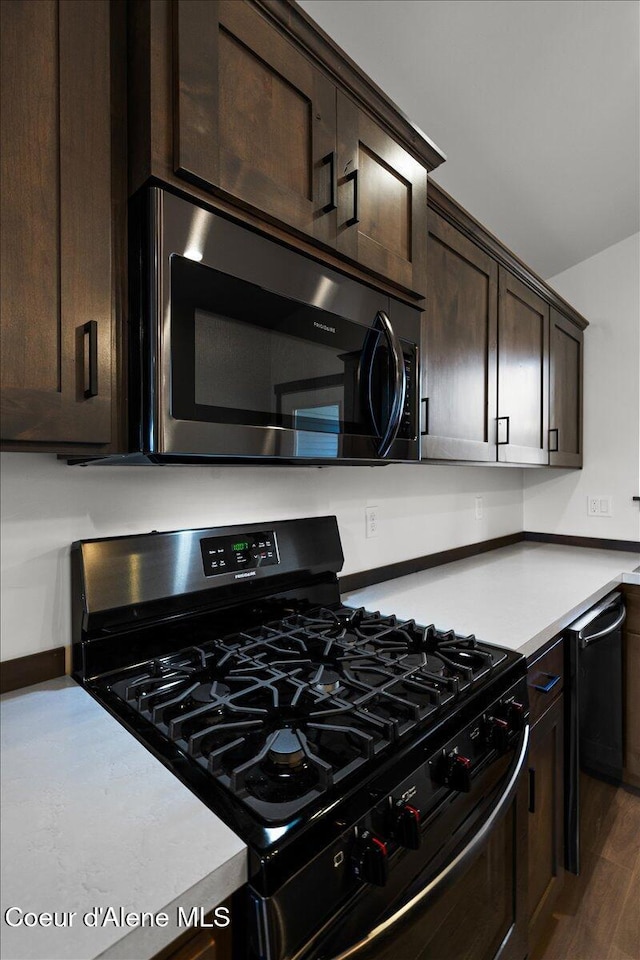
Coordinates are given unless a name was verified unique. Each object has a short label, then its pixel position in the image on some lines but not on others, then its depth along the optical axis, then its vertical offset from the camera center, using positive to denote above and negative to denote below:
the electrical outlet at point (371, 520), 1.77 -0.16
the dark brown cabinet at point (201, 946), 0.55 -0.52
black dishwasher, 1.50 -0.77
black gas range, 0.64 -0.41
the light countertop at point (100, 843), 0.49 -0.42
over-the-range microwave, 0.80 +0.23
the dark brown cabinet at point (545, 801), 1.29 -0.87
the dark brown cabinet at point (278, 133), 0.80 +0.65
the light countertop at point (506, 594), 1.37 -0.39
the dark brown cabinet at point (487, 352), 1.52 +0.45
